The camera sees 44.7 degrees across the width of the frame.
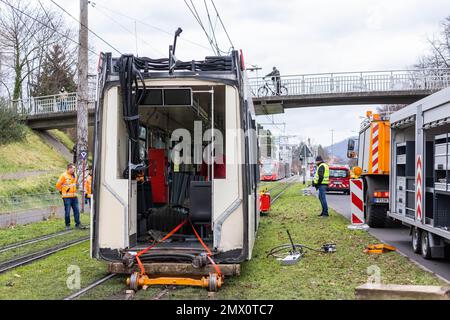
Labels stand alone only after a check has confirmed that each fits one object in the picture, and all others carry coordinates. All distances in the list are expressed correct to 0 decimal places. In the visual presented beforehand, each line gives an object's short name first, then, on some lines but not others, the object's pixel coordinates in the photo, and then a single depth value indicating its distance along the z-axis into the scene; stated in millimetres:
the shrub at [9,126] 28453
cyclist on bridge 28922
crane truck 14195
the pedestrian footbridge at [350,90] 28109
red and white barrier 13508
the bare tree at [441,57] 43500
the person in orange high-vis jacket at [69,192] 14805
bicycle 28656
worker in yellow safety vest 16469
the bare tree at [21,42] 35938
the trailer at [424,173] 8227
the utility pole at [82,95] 19484
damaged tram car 7330
